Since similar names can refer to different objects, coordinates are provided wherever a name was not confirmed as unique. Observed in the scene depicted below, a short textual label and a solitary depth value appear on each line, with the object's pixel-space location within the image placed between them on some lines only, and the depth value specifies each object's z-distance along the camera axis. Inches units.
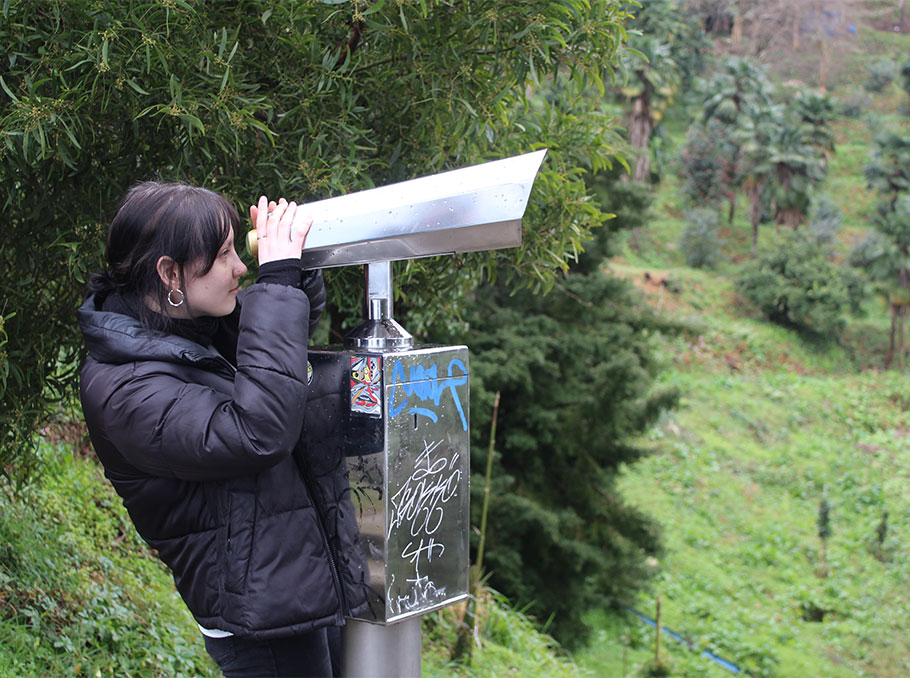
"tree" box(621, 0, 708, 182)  1064.8
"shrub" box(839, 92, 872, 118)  1619.0
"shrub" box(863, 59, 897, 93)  1665.8
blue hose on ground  456.6
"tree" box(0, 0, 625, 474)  82.0
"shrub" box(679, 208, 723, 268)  1138.0
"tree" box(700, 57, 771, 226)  1210.6
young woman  58.9
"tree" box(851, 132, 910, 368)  1012.5
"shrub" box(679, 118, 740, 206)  1253.7
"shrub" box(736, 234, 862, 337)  1010.1
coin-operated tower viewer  63.8
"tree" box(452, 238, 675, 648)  341.7
